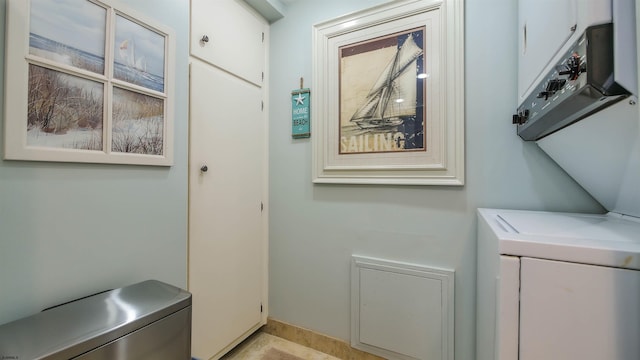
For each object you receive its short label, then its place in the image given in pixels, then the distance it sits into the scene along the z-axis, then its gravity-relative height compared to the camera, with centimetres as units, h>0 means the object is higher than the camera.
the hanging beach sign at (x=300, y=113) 198 +53
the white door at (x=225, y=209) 153 -20
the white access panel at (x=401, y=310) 150 -82
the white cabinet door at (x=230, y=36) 154 +99
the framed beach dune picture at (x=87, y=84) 87 +39
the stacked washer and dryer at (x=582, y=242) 59 -16
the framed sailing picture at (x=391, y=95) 151 +58
